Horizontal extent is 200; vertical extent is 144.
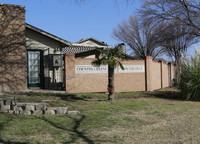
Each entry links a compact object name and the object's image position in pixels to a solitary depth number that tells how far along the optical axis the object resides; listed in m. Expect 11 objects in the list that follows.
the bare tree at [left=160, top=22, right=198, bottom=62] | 27.80
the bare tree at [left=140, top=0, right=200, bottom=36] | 12.16
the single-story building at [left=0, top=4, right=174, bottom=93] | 11.72
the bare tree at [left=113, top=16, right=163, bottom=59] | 32.34
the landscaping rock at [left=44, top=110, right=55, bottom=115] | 7.49
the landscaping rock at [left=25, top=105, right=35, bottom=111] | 7.33
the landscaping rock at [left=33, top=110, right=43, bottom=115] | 7.41
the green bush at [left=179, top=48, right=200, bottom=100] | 11.70
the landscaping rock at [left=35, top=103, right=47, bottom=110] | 7.45
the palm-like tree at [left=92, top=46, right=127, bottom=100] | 10.11
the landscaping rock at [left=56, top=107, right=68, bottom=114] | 7.56
